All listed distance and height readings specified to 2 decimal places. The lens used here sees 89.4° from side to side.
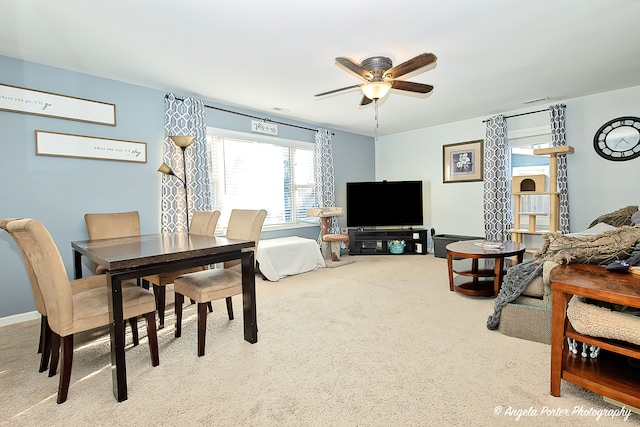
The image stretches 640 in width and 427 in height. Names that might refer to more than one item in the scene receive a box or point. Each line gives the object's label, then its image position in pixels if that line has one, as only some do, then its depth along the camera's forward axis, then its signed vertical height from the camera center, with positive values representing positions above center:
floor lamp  3.56 +0.62
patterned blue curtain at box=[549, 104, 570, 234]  4.50 +0.45
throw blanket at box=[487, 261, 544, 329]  2.38 -0.61
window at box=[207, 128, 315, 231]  4.55 +0.53
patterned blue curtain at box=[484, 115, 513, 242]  5.07 +0.38
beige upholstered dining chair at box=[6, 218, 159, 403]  1.65 -0.46
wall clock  4.09 +0.79
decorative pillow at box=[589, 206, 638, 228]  3.50 -0.19
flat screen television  6.03 +0.06
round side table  3.28 -0.66
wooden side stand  1.41 -0.65
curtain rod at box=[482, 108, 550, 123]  4.79 +1.36
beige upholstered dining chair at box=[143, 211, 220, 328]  2.71 -0.53
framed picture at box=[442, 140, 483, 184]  5.52 +0.74
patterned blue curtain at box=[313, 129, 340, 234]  5.71 +0.64
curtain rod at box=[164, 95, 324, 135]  4.32 +1.38
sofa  1.88 -0.38
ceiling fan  2.59 +1.13
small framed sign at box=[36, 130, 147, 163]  3.10 +0.68
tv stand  5.84 -0.62
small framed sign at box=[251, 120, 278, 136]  4.87 +1.26
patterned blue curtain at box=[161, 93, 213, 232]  3.88 +0.58
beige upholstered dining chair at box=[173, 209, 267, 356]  2.22 -0.52
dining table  1.73 -0.30
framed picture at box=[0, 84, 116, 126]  2.92 +1.06
